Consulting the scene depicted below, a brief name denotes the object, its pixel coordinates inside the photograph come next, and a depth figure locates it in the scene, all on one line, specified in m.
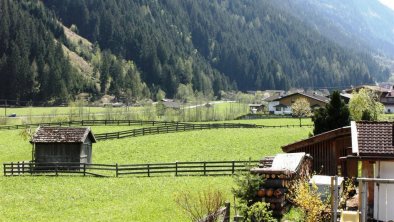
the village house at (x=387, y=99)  122.38
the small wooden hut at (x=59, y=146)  44.34
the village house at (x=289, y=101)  119.44
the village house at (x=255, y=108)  143.82
